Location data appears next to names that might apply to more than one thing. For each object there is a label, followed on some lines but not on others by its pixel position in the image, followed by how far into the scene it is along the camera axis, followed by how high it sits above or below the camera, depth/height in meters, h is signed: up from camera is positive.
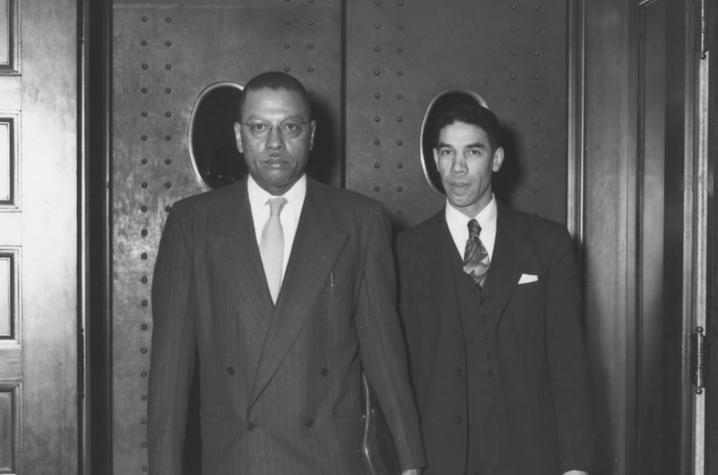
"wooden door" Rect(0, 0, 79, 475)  3.41 +0.01
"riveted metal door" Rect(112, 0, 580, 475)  3.77 +0.61
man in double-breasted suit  2.54 -0.23
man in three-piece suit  2.81 -0.29
